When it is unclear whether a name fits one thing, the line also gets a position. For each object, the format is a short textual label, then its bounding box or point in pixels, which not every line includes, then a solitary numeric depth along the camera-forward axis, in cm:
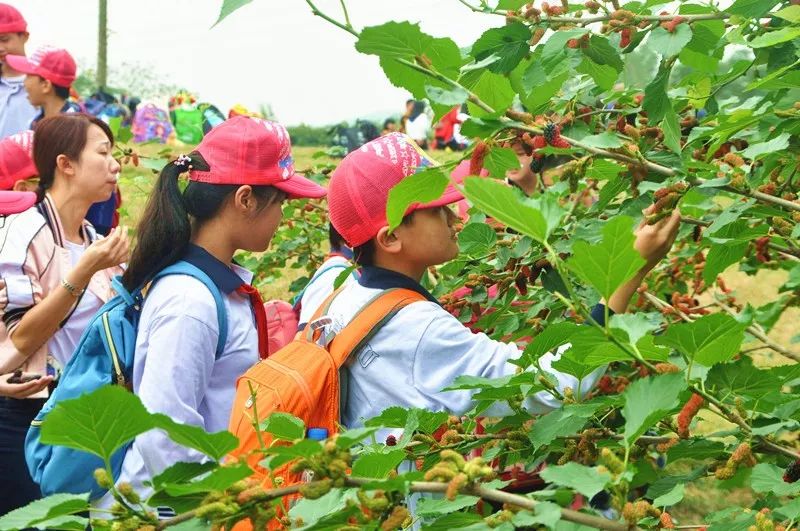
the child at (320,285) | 296
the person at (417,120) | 1081
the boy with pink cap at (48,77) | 513
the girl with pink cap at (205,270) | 234
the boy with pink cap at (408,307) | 205
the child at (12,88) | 544
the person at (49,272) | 308
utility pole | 1827
